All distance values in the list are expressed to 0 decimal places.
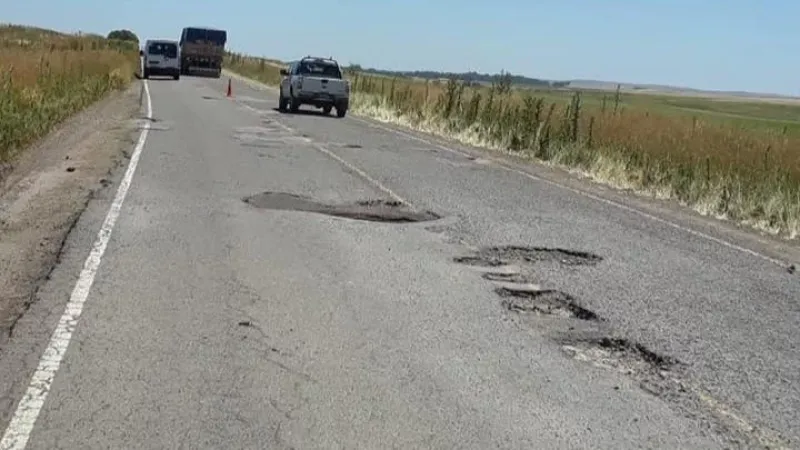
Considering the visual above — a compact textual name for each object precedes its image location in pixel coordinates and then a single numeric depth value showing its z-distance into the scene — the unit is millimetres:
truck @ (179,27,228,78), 70750
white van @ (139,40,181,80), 61156
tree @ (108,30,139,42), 132300
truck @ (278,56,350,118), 35406
